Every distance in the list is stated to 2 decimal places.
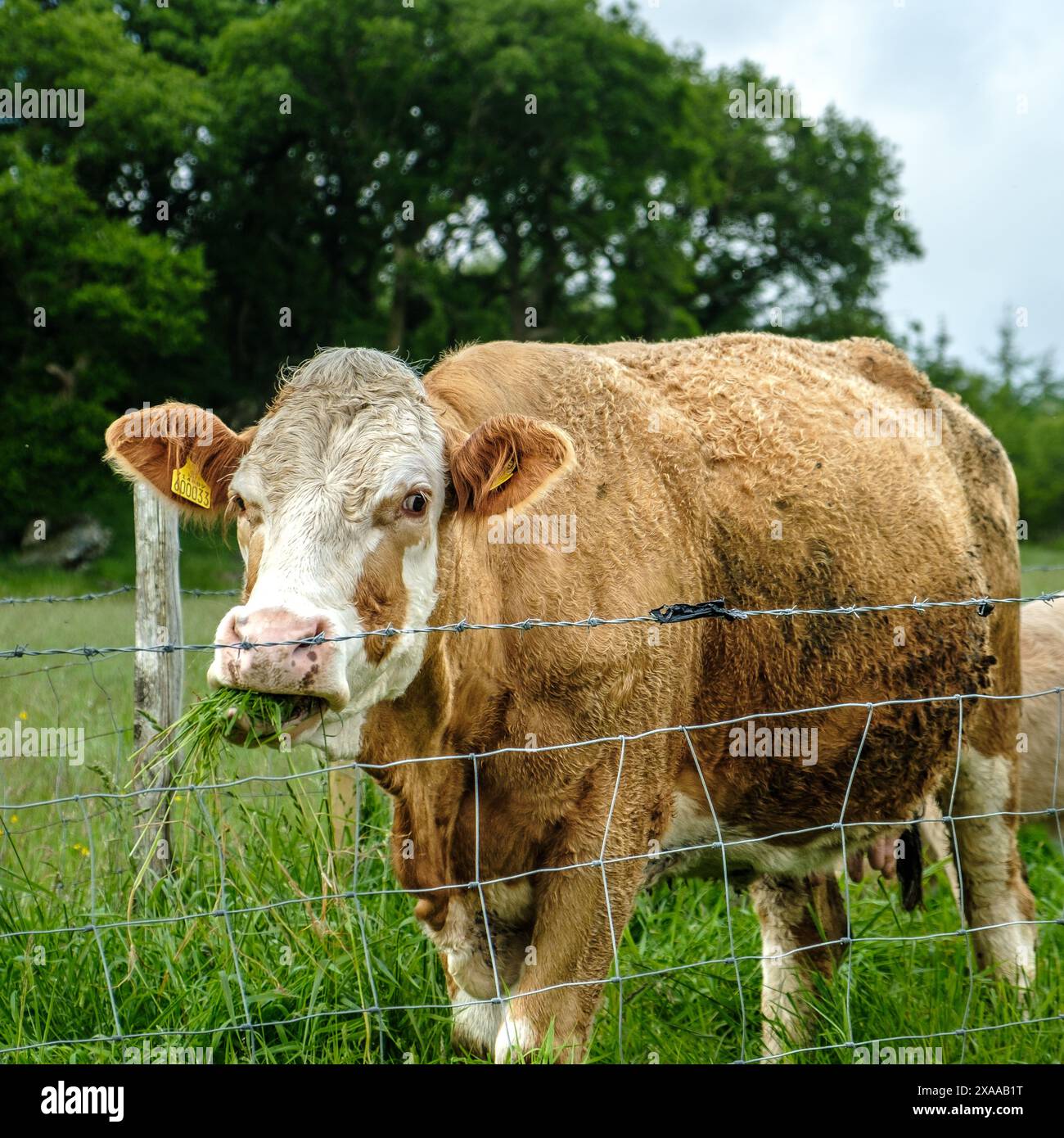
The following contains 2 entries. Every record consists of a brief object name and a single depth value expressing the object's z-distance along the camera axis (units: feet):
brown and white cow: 10.58
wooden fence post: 15.56
